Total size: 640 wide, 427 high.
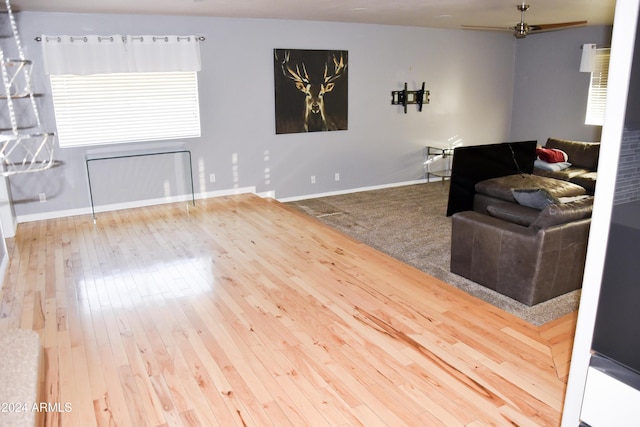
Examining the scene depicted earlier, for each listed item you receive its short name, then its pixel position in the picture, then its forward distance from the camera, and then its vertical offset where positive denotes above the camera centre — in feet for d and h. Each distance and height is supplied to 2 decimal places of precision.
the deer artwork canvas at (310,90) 20.97 +0.43
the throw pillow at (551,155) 21.74 -2.58
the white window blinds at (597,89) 23.08 +0.39
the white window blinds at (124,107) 17.58 -0.21
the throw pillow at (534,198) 12.42 -2.58
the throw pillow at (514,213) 12.45 -2.97
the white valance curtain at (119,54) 16.72 +1.72
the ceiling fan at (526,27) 15.85 +2.35
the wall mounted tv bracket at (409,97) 24.08 +0.09
